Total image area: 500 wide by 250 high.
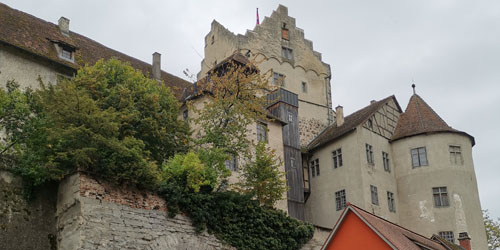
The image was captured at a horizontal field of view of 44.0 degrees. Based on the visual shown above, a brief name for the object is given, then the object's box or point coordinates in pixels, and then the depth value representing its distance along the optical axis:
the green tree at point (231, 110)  26.97
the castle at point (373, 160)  34.72
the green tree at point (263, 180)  27.09
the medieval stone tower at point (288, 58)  41.06
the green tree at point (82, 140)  20.61
